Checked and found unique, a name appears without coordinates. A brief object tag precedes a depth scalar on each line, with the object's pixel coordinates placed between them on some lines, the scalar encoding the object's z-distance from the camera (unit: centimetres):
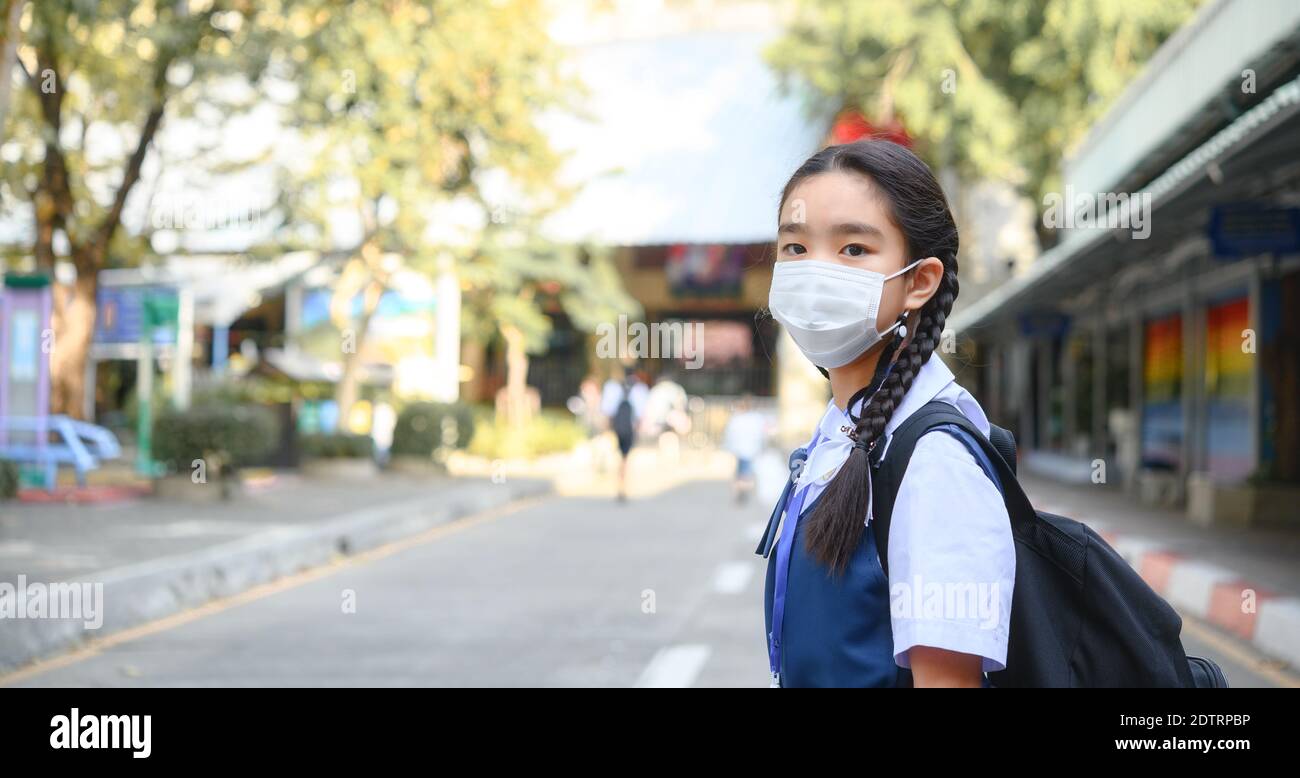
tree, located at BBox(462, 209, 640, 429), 2189
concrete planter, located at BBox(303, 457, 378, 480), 1931
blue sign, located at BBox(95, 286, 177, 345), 2172
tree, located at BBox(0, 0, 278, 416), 1500
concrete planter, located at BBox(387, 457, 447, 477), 2047
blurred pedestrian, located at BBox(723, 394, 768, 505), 1717
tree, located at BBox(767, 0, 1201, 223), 2333
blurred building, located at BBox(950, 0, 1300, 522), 1042
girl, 167
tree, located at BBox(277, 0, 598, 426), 1805
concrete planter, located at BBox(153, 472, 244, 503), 1453
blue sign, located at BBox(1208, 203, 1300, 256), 1212
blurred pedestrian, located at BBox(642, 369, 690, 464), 2742
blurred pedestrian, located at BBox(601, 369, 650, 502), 1777
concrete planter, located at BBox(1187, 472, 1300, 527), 1393
